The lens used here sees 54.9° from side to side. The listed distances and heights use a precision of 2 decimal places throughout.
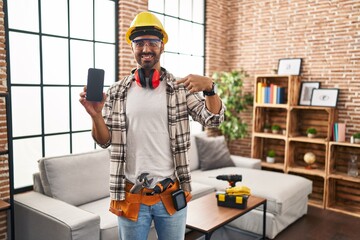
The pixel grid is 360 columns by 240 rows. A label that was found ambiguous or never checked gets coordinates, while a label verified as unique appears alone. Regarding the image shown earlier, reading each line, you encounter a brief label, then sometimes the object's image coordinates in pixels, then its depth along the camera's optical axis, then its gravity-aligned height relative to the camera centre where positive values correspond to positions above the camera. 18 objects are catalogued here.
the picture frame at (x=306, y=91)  4.70 +0.10
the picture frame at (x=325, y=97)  4.49 +0.03
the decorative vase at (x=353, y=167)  4.27 -0.83
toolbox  2.97 -0.89
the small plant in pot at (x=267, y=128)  5.06 -0.44
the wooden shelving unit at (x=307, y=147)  4.41 -0.67
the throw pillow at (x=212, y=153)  4.45 -0.73
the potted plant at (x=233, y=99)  5.09 -0.03
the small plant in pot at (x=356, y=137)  4.18 -0.46
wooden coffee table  2.61 -0.96
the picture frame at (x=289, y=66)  4.84 +0.46
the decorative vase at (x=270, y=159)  4.93 -0.88
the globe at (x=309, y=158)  4.59 -0.79
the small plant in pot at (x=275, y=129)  4.94 -0.44
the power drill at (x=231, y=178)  3.06 -0.71
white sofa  2.55 -0.93
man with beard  1.59 -0.20
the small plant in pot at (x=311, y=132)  4.60 -0.45
